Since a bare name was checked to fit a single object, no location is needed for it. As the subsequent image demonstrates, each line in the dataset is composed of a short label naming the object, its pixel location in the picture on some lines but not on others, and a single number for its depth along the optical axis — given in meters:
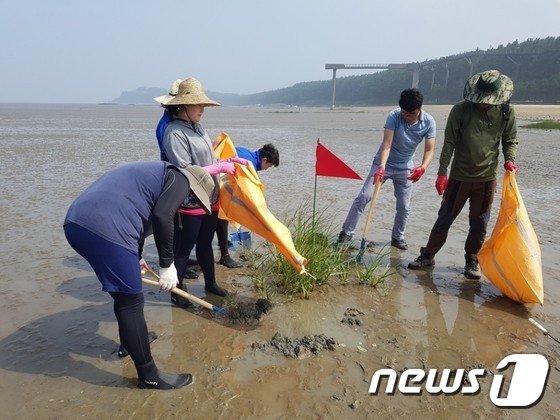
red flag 4.67
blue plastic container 5.19
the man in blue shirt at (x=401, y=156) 4.71
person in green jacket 3.90
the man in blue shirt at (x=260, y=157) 4.29
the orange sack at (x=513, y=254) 3.69
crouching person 2.26
